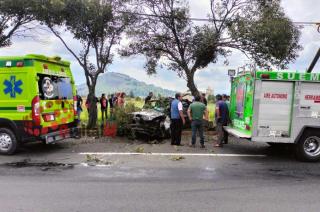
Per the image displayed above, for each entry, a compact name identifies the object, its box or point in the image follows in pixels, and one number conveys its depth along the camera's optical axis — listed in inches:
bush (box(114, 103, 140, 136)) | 519.8
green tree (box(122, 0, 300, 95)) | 546.6
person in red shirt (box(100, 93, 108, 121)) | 785.4
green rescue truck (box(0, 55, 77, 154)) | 391.5
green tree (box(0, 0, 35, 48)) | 553.9
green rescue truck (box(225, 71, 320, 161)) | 379.2
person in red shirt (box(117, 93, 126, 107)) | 756.0
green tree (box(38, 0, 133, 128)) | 535.2
